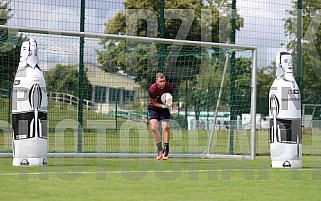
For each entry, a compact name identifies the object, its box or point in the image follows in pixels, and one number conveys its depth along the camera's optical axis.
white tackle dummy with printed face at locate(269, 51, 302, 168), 13.52
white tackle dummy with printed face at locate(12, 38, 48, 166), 12.17
